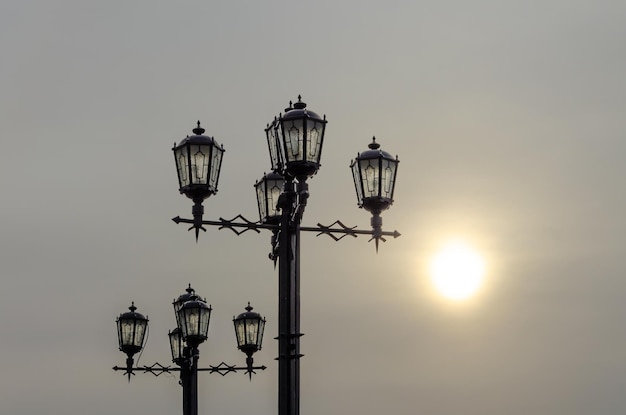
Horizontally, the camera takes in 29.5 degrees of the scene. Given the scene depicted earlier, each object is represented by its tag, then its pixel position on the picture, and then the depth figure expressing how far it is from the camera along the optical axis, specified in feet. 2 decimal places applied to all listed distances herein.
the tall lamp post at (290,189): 49.62
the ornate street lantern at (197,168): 53.31
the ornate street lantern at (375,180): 54.13
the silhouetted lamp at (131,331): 81.41
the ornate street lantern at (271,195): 57.82
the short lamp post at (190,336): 78.12
